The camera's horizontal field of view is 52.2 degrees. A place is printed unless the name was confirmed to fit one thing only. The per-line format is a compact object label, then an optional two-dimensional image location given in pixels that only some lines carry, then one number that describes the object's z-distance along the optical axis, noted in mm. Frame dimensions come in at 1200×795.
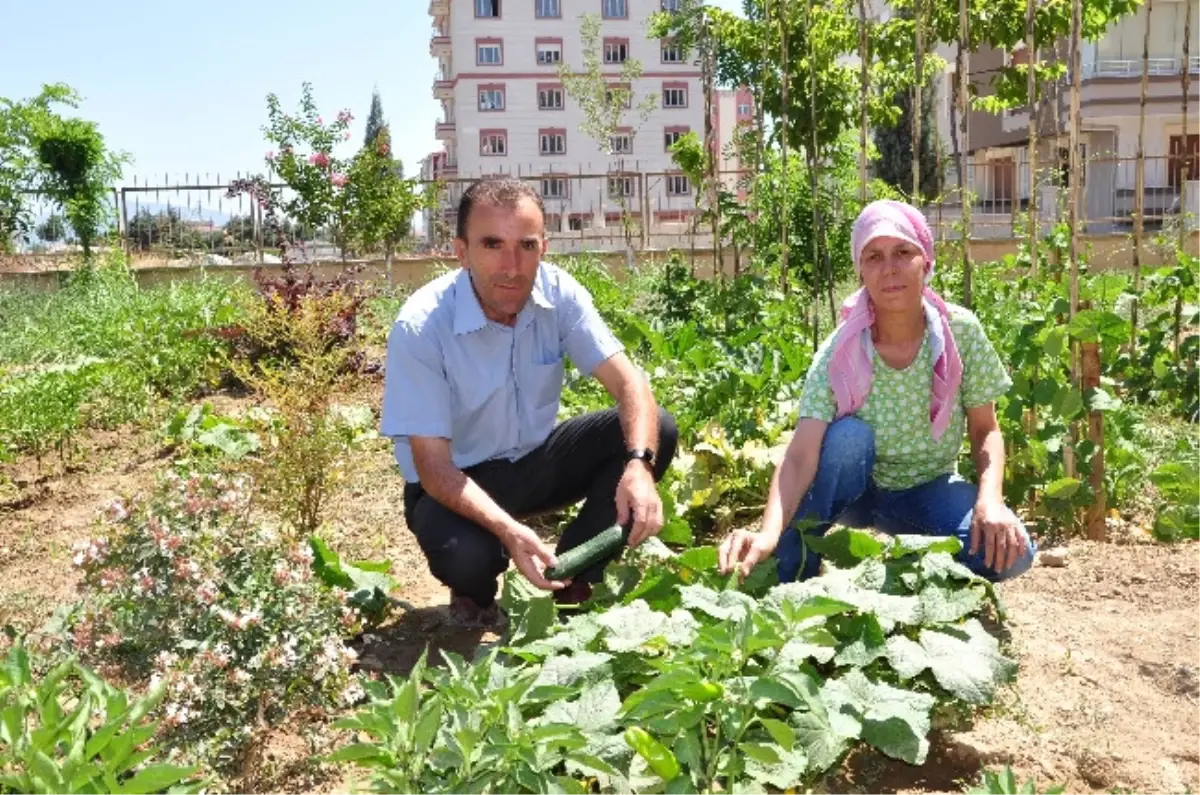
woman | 2938
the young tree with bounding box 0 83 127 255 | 14688
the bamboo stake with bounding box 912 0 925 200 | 4578
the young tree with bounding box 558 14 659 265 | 20094
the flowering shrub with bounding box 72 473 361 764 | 2275
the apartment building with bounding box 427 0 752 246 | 43781
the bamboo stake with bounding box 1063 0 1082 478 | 3729
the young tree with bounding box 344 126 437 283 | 12227
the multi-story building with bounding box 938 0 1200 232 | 25188
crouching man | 3047
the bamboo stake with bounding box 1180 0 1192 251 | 5846
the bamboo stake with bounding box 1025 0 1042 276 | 4484
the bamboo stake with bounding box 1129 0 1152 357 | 5871
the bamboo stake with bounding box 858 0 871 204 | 5336
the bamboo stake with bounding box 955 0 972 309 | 4098
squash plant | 1936
